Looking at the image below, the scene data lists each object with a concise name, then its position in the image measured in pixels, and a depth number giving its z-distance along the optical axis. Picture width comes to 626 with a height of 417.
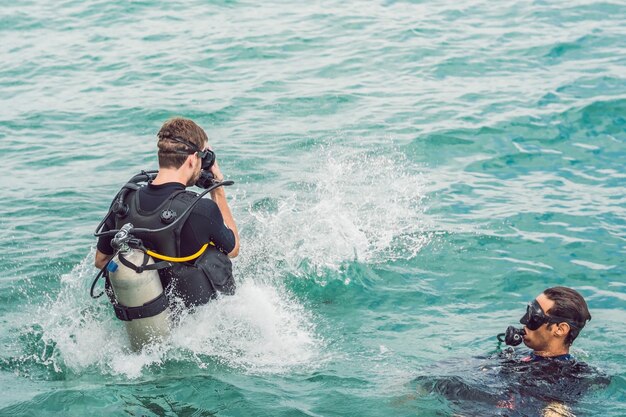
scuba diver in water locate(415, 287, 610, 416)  5.85
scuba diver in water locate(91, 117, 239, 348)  5.84
